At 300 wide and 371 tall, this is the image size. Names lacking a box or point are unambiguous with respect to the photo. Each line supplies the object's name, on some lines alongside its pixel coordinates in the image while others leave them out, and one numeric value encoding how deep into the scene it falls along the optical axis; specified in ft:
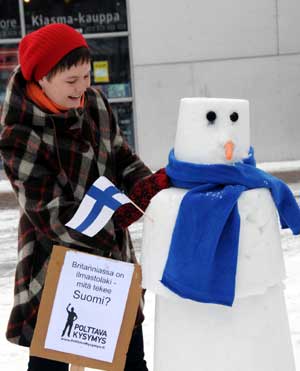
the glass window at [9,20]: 32.81
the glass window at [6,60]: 33.60
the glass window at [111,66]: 33.01
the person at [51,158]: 7.80
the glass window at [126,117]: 33.68
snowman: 7.40
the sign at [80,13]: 32.63
